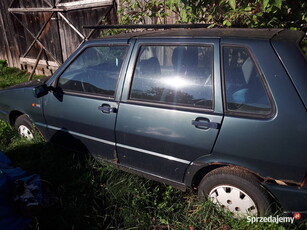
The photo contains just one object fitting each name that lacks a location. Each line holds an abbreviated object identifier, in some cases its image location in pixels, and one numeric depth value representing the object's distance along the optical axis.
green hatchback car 2.10
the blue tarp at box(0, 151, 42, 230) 2.27
